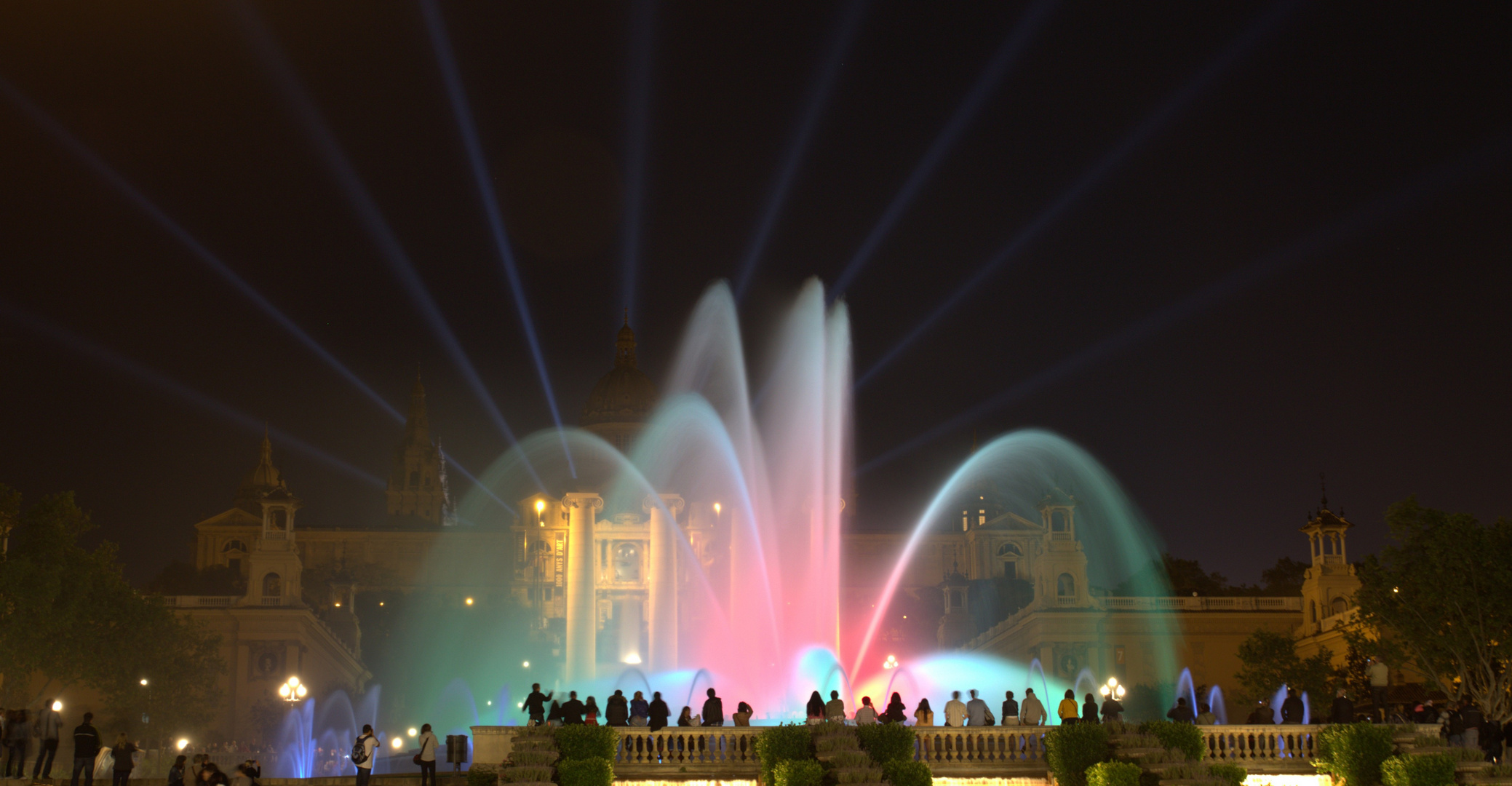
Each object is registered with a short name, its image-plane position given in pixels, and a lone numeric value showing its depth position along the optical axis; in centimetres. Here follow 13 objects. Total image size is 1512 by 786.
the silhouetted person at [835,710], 2980
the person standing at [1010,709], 3023
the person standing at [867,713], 3033
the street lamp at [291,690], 5809
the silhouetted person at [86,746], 2762
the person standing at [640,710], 2953
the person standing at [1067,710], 2922
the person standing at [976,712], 3042
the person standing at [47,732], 2862
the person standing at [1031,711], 2898
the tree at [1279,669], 5803
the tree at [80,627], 4903
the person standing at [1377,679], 2814
